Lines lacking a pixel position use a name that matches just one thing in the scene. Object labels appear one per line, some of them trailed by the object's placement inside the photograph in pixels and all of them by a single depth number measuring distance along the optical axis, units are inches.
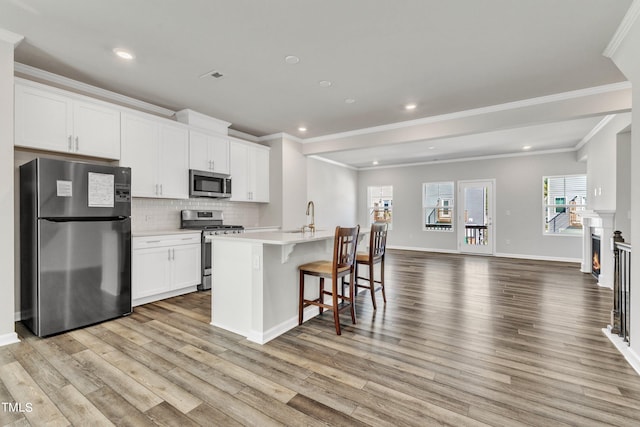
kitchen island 109.0
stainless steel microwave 178.9
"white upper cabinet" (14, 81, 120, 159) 116.3
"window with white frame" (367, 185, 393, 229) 382.6
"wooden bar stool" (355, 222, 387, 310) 141.2
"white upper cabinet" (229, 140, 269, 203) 208.2
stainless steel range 175.9
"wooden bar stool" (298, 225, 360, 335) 113.6
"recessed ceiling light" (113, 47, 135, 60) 113.2
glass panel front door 319.9
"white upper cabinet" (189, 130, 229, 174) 181.2
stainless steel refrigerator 110.1
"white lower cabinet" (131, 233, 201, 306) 145.7
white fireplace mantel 185.9
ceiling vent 131.3
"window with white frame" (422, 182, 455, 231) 343.3
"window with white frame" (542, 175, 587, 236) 280.4
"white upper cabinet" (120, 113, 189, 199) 151.3
